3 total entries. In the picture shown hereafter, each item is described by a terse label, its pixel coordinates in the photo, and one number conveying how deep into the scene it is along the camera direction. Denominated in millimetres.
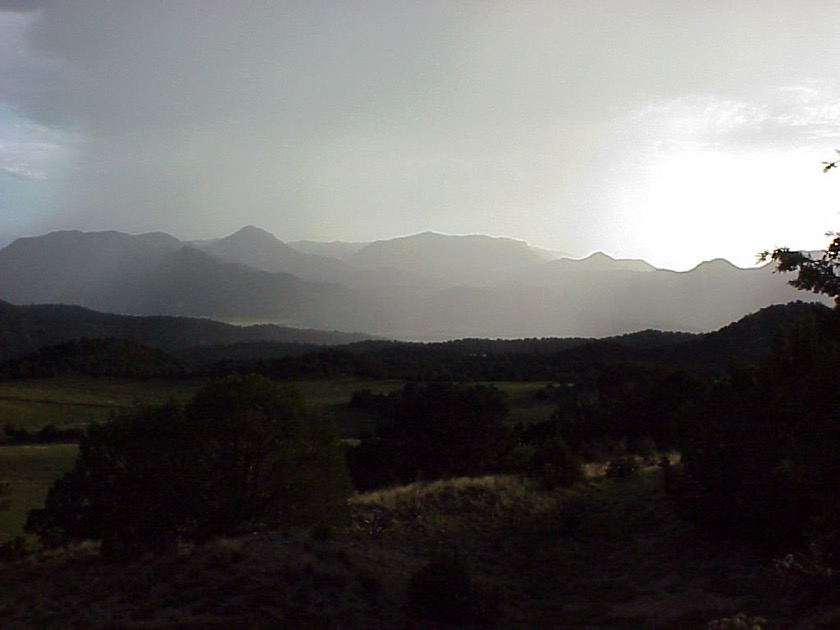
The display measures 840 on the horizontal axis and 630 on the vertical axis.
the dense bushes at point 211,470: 14805
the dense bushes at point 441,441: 27859
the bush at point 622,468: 22000
